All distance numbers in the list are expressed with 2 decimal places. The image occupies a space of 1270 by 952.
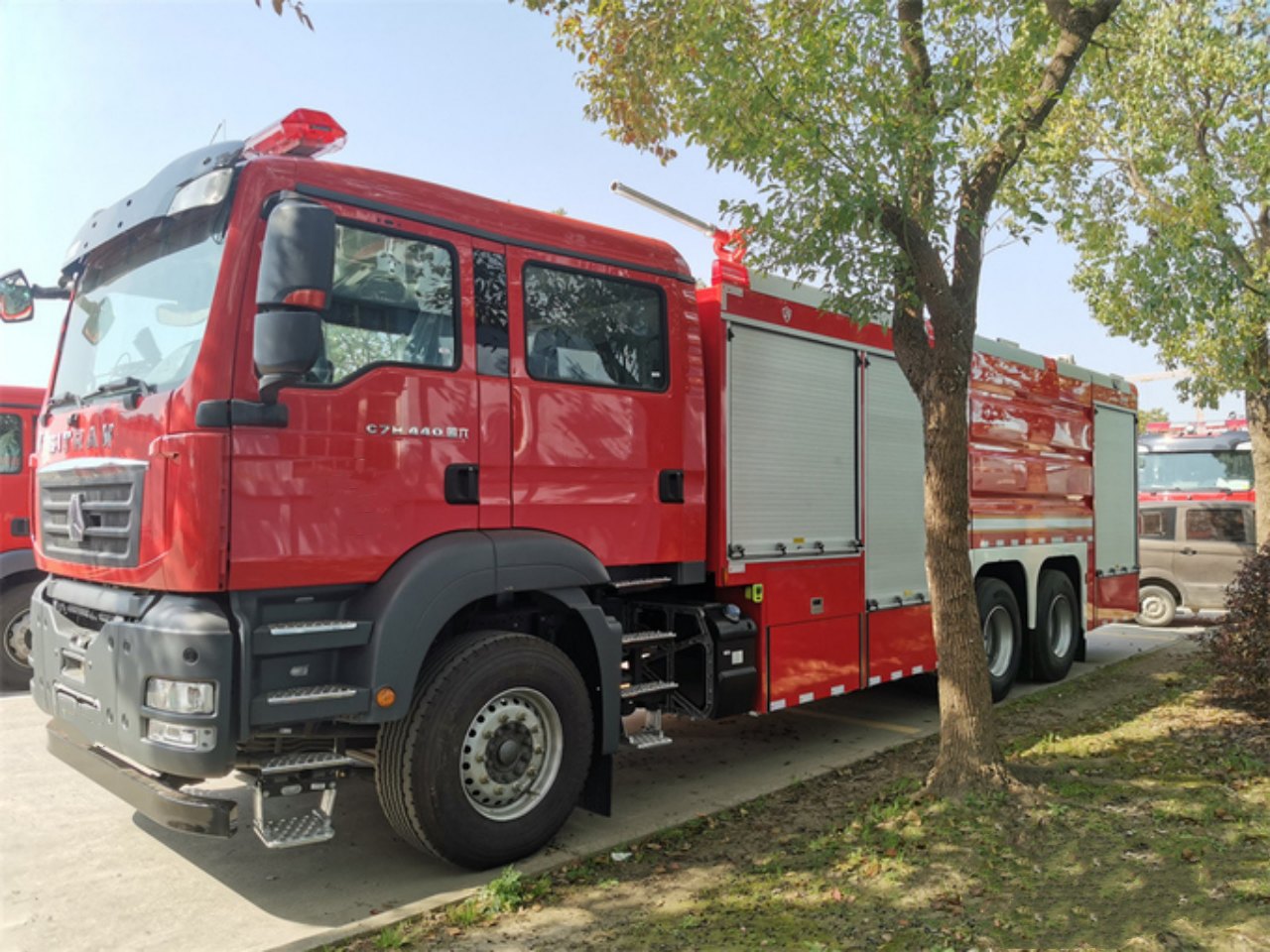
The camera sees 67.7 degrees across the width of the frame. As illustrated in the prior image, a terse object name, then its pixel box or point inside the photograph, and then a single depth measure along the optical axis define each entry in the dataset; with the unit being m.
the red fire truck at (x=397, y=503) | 3.78
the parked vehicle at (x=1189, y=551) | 13.43
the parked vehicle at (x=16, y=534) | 8.55
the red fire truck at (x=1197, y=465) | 14.91
